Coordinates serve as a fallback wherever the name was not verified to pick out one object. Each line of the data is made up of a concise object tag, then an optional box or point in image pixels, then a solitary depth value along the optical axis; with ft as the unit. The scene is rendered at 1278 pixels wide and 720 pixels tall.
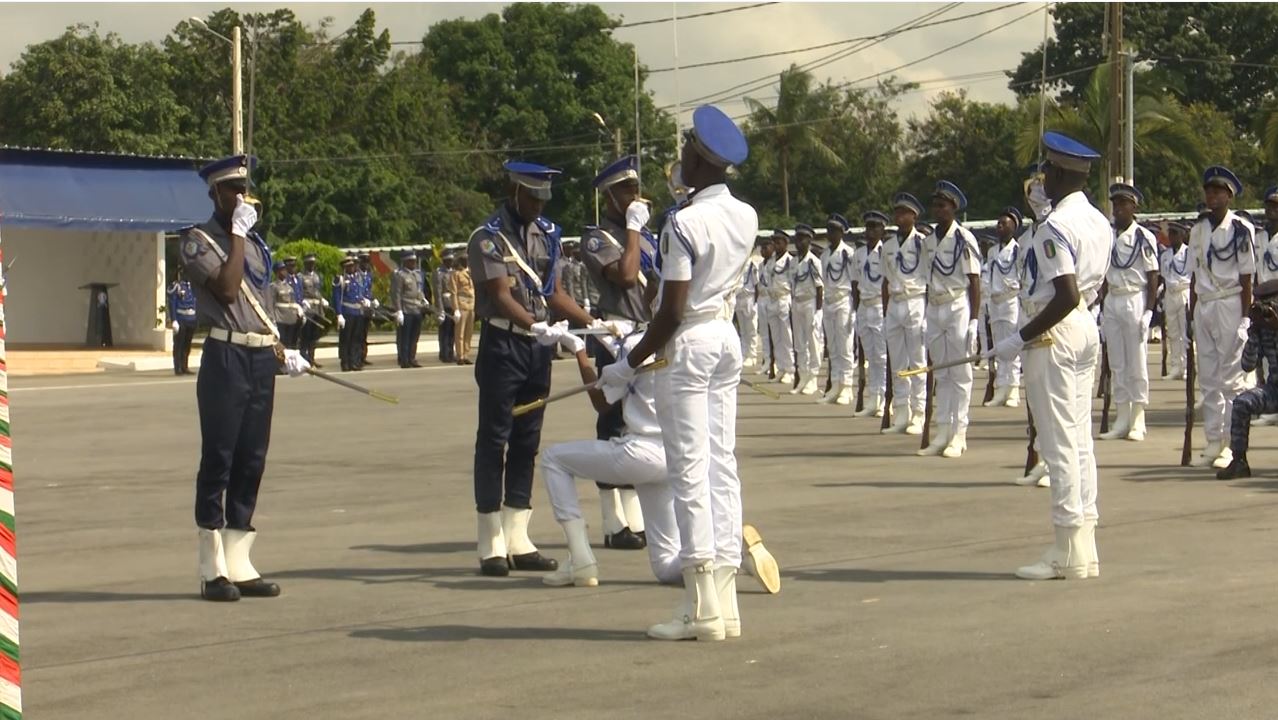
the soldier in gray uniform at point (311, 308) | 114.52
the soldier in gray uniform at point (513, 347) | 32.96
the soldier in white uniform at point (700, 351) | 26.61
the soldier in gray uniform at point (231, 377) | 30.99
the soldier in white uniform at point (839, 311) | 75.36
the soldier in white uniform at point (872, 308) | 65.82
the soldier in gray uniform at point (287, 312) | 107.04
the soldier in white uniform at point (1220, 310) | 49.16
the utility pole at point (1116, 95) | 117.50
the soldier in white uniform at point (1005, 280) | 68.39
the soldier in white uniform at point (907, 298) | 57.47
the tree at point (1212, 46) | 234.17
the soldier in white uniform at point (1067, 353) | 31.91
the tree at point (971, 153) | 230.27
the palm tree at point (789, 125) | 245.04
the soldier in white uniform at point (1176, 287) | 81.46
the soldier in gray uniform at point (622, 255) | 34.42
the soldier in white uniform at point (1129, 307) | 56.80
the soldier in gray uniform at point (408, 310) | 116.37
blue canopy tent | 127.75
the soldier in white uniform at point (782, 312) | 88.89
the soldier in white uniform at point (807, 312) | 82.74
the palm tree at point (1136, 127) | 160.97
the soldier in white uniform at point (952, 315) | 53.78
